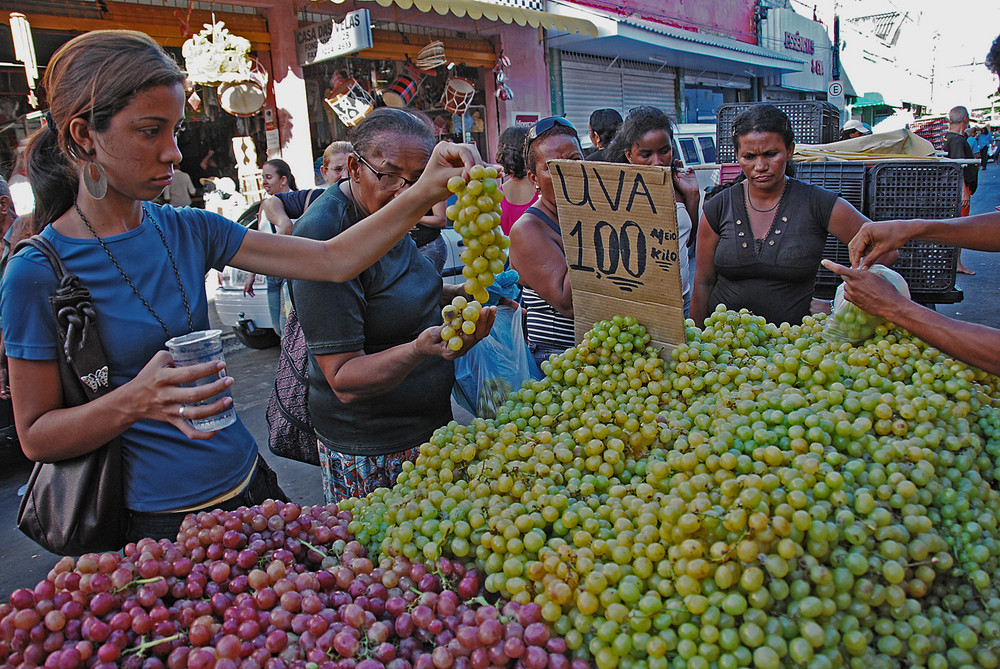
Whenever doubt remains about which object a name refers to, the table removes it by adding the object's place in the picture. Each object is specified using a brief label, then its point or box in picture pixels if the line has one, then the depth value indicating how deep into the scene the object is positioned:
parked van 11.42
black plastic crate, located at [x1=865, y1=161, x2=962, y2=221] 4.52
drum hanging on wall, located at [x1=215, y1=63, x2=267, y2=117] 7.75
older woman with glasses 1.89
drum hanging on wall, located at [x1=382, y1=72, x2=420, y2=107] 9.19
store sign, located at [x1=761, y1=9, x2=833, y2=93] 21.84
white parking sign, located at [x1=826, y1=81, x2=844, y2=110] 18.55
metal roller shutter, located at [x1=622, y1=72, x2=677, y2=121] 15.54
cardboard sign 1.93
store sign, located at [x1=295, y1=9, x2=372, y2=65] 7.88
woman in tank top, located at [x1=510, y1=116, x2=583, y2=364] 2.60
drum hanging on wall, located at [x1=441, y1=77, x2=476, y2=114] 10.29
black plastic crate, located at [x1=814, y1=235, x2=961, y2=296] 4.53
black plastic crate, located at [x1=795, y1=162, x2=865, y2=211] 4.95
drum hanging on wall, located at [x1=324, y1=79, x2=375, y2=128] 8.57
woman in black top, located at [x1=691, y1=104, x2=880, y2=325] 2.92
